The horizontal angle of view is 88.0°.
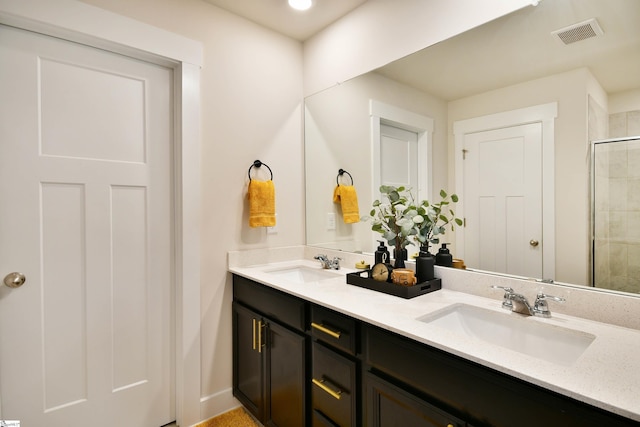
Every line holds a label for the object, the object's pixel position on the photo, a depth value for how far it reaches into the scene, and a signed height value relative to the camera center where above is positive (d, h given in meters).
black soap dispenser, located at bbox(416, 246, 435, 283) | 1.52 -0.26
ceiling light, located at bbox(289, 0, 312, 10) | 1.90 +1.21
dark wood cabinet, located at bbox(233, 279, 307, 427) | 1.48 -0.74
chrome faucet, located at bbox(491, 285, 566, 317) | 1.16 -0.34
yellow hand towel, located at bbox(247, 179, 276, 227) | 2.06 +0.06
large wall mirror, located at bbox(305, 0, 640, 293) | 1.13 +0.43
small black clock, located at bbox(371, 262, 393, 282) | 1.55 -0.29
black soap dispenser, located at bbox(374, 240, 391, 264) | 1.69 -0.22
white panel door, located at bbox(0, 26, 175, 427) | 1.50 -0.10
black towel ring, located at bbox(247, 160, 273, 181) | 2.12 +0.31
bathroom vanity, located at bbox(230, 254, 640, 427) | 0.75 -0.46
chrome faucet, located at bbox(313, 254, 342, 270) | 2.04 -0.31
